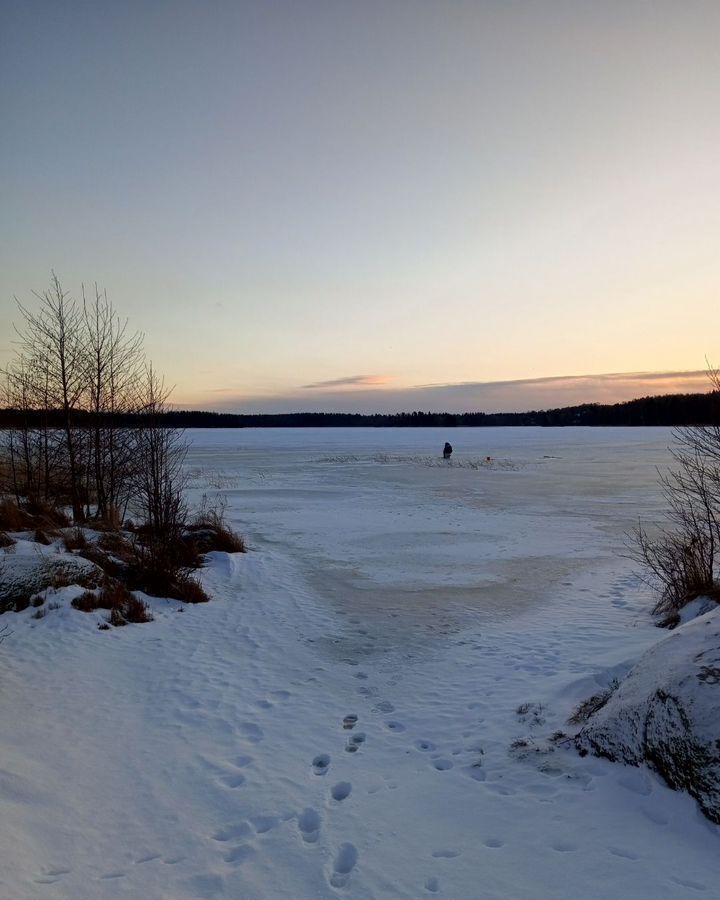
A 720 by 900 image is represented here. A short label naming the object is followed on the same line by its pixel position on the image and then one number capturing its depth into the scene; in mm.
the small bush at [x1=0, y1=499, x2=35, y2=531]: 11634
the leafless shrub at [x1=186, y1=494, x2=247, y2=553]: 12242
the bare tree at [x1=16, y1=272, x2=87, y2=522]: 14062
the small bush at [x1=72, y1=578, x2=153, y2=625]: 7934
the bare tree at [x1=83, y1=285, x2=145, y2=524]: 14680
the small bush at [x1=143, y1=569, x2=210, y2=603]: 9117
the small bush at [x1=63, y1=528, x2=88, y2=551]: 10359
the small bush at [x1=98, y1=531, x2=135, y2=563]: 10242
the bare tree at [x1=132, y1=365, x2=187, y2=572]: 9562
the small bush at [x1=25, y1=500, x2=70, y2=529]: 12836
